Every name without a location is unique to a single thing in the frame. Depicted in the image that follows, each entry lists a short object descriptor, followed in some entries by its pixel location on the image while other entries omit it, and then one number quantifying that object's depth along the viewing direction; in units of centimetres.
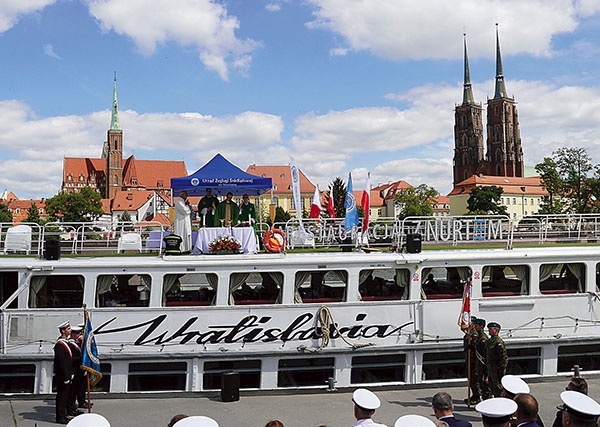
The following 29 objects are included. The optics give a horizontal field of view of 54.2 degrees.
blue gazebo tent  1316
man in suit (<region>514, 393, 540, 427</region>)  450
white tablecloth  1224
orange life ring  1217
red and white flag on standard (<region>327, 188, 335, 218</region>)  2088
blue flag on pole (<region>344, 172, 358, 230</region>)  1384
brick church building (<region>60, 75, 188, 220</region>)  15671
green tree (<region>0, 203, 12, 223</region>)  10191
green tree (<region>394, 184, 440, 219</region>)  9100
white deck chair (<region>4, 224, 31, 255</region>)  1285
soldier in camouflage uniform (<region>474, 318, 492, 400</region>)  984
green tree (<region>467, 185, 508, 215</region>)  9731
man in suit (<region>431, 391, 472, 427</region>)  502
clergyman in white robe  1262
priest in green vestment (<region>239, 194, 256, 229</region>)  1313
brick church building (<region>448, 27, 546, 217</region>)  15975
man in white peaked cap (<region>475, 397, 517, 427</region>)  416
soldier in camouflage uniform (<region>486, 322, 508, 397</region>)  940
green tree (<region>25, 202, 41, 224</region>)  10076
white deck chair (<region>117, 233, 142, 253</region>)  1349
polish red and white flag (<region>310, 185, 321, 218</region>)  1955
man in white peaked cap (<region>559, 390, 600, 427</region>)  392
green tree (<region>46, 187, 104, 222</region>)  10000
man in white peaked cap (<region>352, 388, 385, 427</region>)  475
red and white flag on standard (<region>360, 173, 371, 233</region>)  1415
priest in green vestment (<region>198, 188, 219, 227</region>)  1311
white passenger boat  1086
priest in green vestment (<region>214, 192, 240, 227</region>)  1296
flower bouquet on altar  1204
